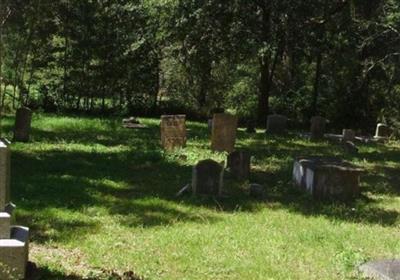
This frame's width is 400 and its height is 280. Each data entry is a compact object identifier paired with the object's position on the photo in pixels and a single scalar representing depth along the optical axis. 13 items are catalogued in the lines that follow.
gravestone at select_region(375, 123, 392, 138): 24.42
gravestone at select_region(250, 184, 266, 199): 11.88
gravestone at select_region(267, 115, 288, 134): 23.41
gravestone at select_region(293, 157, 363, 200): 11.74
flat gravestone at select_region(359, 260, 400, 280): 6.93
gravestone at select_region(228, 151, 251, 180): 13.45
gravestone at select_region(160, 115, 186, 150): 17.56
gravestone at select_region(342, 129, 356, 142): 22.31
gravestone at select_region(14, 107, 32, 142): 17.70
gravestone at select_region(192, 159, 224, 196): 11.39
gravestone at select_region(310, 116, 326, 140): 22.14
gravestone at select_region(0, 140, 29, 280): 6.32
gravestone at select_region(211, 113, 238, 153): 17.28
